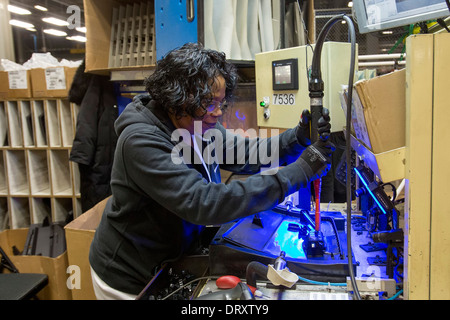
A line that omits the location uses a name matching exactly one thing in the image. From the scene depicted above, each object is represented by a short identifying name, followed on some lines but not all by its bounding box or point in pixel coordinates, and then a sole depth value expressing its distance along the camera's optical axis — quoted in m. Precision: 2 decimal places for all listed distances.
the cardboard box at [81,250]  1.99
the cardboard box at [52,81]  2.70
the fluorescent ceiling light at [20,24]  3.36
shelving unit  2.82
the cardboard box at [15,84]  2.79
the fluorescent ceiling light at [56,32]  4.88
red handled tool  0.91
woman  0.97
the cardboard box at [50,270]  2.29
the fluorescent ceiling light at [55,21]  4.40
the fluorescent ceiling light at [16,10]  3.38
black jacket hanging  2.52
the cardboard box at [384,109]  0.80
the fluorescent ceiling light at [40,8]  3.90
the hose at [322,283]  0.94
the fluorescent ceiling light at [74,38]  4.75
